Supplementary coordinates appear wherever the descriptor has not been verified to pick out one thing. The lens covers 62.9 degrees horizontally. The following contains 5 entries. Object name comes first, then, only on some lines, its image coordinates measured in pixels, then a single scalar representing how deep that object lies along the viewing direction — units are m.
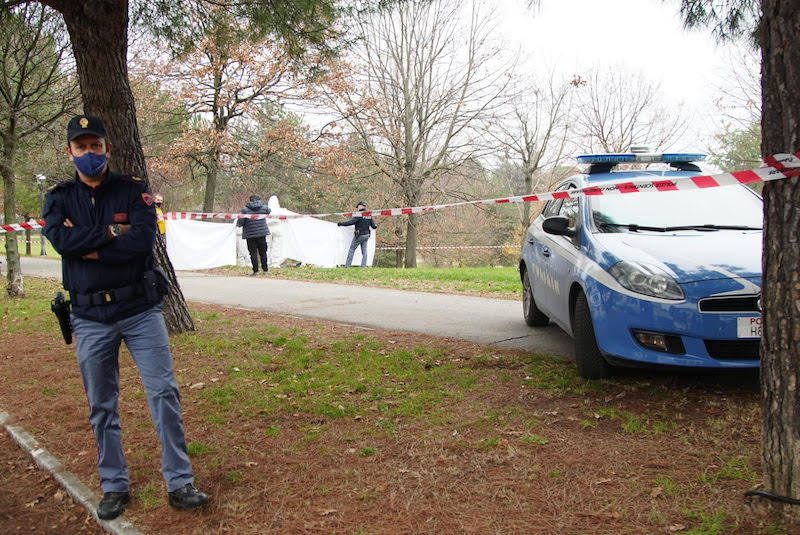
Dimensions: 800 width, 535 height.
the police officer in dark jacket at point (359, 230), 18.78
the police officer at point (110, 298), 3.23
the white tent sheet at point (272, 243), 18.50
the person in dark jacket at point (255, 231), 15.59
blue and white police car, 4.13
